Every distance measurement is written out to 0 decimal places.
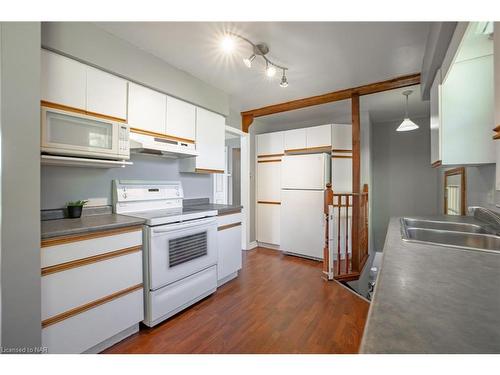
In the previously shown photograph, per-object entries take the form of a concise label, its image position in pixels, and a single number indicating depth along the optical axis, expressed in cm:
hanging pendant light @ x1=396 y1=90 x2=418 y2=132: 295
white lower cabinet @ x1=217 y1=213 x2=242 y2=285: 262
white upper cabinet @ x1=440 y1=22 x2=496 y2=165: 159
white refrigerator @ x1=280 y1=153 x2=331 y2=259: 342
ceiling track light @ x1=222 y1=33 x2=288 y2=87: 187
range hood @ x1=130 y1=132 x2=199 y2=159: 207
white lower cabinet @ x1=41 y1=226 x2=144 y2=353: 135
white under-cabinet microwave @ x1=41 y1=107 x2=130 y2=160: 156
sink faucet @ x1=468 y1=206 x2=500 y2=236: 145
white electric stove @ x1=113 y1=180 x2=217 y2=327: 185
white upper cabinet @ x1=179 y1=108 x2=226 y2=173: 275
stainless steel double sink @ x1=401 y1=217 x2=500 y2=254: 136
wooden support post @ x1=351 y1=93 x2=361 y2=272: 302
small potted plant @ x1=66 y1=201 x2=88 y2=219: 183
